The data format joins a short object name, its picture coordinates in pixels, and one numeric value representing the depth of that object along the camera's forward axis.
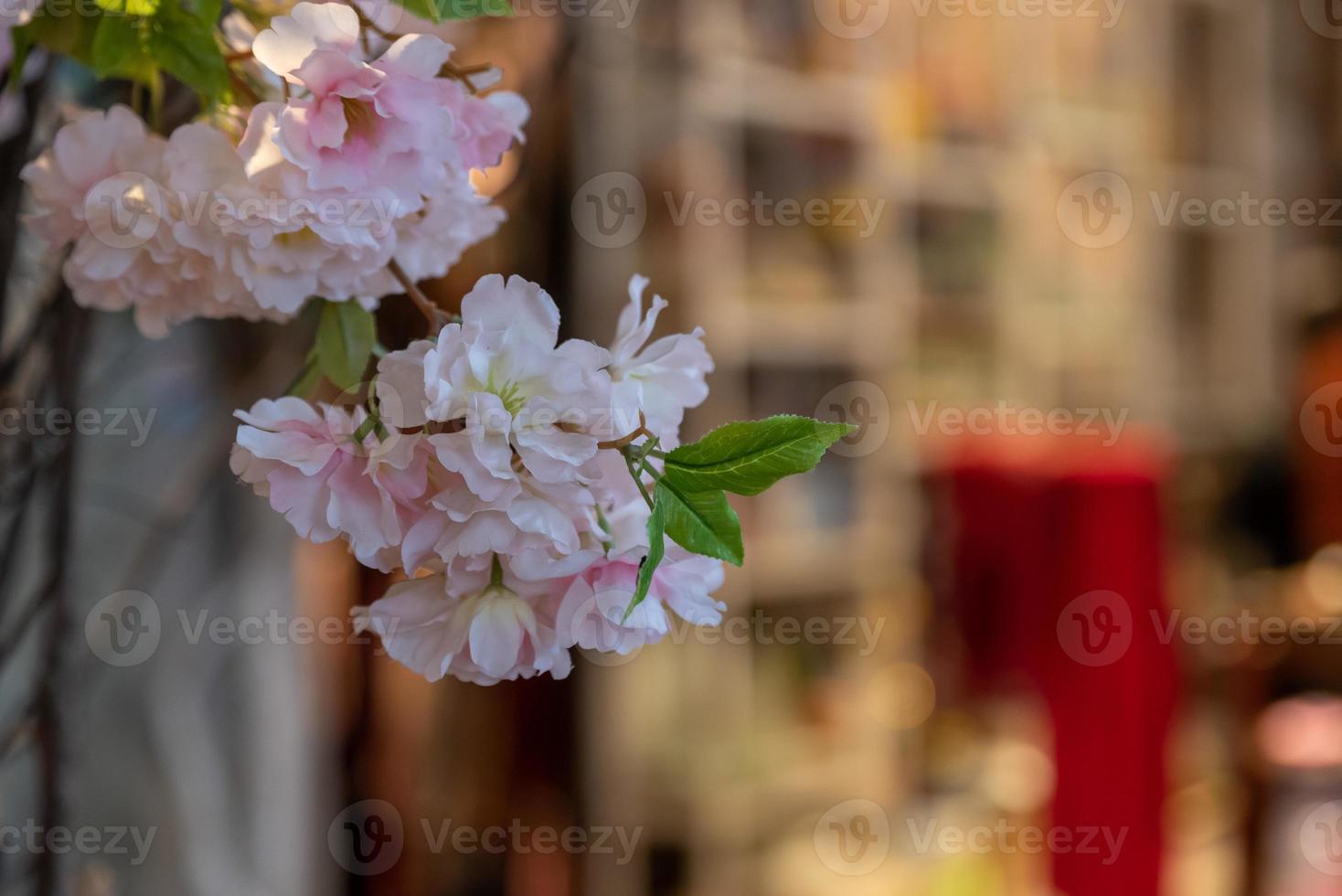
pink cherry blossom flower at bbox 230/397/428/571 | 0.85
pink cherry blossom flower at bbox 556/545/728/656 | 0.86
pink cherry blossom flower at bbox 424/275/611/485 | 0.84
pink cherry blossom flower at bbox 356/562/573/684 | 0.86
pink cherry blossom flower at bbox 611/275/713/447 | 0.89
